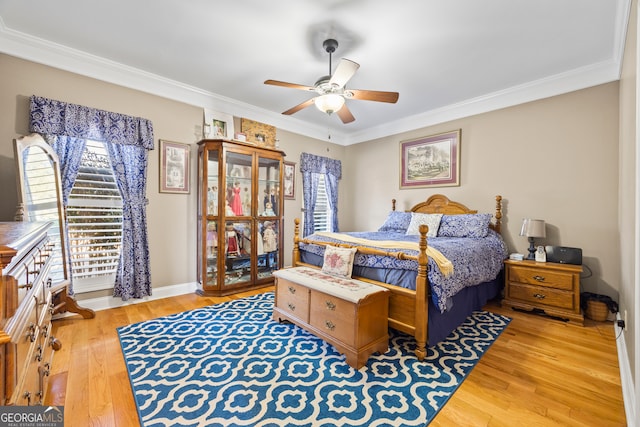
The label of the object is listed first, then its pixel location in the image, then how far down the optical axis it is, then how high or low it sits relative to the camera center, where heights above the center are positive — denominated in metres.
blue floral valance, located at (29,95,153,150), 2.75 +0.94
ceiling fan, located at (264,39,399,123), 2.52 +1.11
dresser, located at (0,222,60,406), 0.88 -0.43
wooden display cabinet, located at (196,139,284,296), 3.78 -0.10
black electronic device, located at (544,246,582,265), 3.07 -0.53
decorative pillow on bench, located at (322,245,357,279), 2.74 -0.54
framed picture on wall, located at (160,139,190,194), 3.61 +0.56
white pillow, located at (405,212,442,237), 3.98 -0.20
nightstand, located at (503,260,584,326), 2.96 -0.91
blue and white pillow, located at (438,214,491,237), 3.62 -0.23
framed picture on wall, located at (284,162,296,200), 4.89 +0.52
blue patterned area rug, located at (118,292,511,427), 1.61 -1.21
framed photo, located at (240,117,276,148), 4.36 +1.26
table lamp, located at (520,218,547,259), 3.29 -0.25
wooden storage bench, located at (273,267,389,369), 2.10 -0.87
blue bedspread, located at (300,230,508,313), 2.25 -0.55
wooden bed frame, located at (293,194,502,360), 2.19 -0.80
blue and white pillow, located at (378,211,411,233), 4.44 -0.22
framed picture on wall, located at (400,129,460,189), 4.30 +0.80
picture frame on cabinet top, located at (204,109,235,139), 3.96 +1.25
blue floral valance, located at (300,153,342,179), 5.12 +0.87
